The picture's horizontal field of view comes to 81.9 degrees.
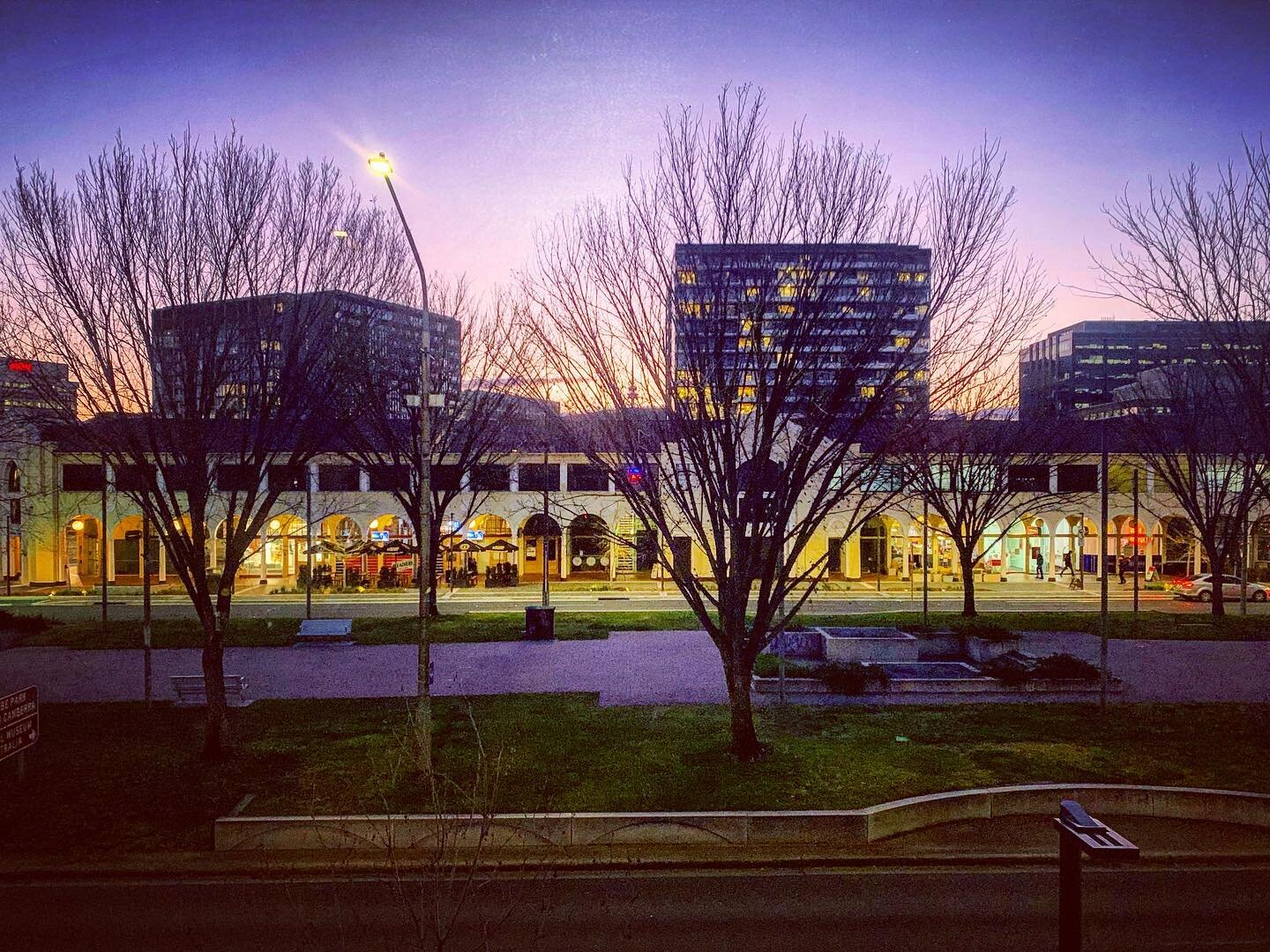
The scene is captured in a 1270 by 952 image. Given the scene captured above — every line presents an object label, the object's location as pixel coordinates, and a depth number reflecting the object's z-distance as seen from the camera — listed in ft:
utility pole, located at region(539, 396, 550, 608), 75.34
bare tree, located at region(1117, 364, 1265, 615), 64.90
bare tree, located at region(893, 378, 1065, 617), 71.00
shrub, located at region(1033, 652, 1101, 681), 48.37
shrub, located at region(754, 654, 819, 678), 50.11
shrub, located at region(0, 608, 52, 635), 69.82
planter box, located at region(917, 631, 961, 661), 58.75
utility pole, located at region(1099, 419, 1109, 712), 42.63
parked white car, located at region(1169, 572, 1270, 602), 101.50
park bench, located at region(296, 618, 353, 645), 65.77
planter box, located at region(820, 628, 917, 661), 56.90
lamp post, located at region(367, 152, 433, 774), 31.68
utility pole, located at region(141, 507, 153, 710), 44.09
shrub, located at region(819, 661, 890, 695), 47.42
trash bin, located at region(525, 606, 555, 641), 68.39
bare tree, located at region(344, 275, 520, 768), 68.13
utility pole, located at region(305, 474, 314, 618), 77.11
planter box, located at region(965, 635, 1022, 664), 58.54
